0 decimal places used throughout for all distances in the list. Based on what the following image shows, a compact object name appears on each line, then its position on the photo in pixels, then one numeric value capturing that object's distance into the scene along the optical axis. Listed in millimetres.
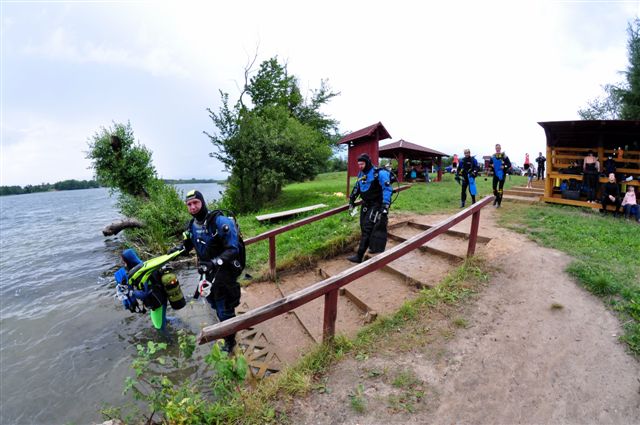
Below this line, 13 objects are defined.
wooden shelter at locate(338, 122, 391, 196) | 11375
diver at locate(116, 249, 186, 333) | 4723
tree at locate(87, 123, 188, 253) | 13664
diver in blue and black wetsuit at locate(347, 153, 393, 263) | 5383
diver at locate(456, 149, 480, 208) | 9188
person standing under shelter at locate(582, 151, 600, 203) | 9188
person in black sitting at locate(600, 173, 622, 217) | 8523
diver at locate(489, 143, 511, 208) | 9078
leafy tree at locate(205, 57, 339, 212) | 14992
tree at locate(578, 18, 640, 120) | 19031
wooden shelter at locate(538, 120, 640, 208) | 8812
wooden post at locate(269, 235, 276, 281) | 6421
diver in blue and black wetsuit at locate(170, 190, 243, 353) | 3775
